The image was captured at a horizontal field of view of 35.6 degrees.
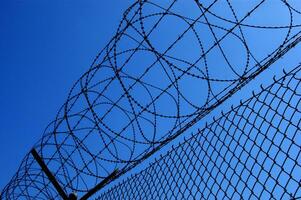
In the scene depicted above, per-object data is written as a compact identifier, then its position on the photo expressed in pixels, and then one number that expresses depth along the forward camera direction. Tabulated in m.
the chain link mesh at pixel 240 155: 2.97
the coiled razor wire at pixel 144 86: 3.38
